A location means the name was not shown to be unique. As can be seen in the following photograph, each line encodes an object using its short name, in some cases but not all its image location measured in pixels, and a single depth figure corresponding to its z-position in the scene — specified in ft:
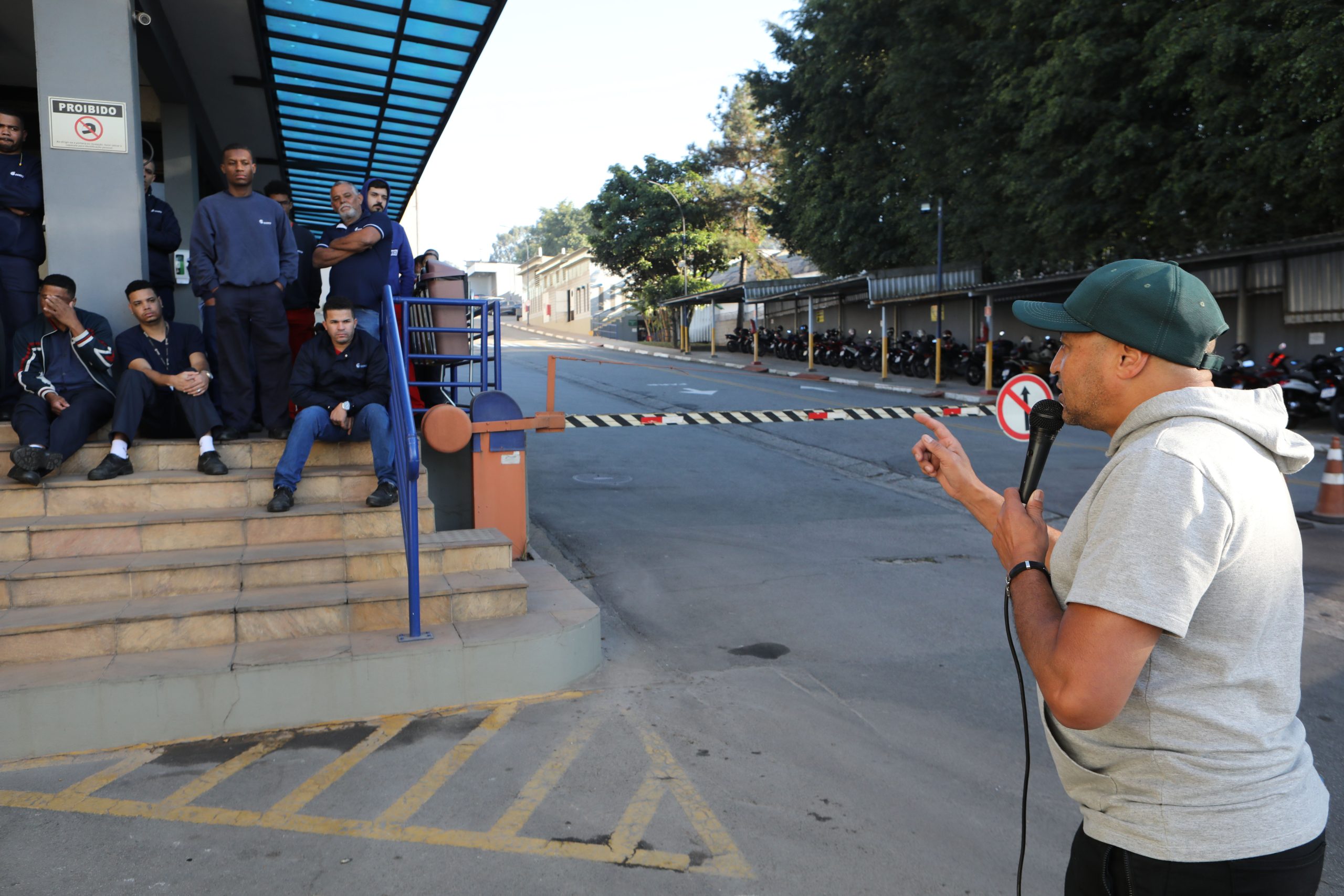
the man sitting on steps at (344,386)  19.56
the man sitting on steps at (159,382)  18.66
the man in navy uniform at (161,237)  22.86
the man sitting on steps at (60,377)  17.92
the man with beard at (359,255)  22.34
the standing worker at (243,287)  20.07
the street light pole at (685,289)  129.59
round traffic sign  24.16
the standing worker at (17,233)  20.35
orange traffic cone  28.19
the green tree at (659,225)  151.84
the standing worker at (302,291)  24.84
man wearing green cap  4.87
